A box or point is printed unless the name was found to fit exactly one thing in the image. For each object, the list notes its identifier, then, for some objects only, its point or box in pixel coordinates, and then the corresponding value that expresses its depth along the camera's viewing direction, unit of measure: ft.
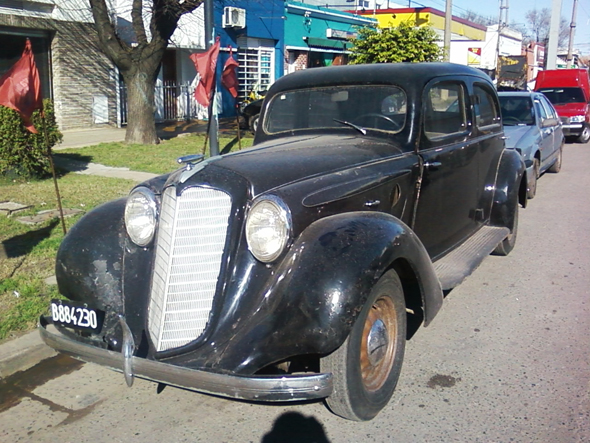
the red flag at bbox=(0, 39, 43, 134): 19.69
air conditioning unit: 66.44
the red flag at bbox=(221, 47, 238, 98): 39.08
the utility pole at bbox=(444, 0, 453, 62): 66.19
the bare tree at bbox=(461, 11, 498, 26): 191.07
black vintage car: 9.86
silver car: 30.96
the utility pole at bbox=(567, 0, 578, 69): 143.13
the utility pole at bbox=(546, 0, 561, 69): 103.91
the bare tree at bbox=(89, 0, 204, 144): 41.14
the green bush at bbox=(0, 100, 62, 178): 29.40
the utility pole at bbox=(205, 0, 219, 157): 33.94
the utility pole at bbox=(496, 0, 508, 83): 92.22
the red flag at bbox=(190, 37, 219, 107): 34.40
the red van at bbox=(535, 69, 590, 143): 59.62
